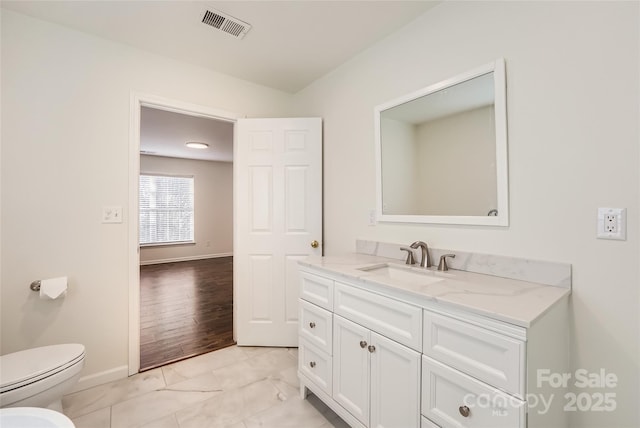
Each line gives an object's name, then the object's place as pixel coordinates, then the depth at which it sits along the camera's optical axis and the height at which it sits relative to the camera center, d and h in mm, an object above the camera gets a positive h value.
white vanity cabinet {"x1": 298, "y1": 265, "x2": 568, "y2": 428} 865 -567
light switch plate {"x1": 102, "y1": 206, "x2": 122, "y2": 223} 1943 +7
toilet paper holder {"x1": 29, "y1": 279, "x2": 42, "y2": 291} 1702 -437
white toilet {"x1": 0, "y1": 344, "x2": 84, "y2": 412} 1242 -772
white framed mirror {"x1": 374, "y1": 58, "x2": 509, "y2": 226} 1393 +378
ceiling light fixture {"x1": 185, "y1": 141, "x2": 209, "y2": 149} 4857 +1277
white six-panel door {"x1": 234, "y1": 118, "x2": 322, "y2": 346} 2449 -28
